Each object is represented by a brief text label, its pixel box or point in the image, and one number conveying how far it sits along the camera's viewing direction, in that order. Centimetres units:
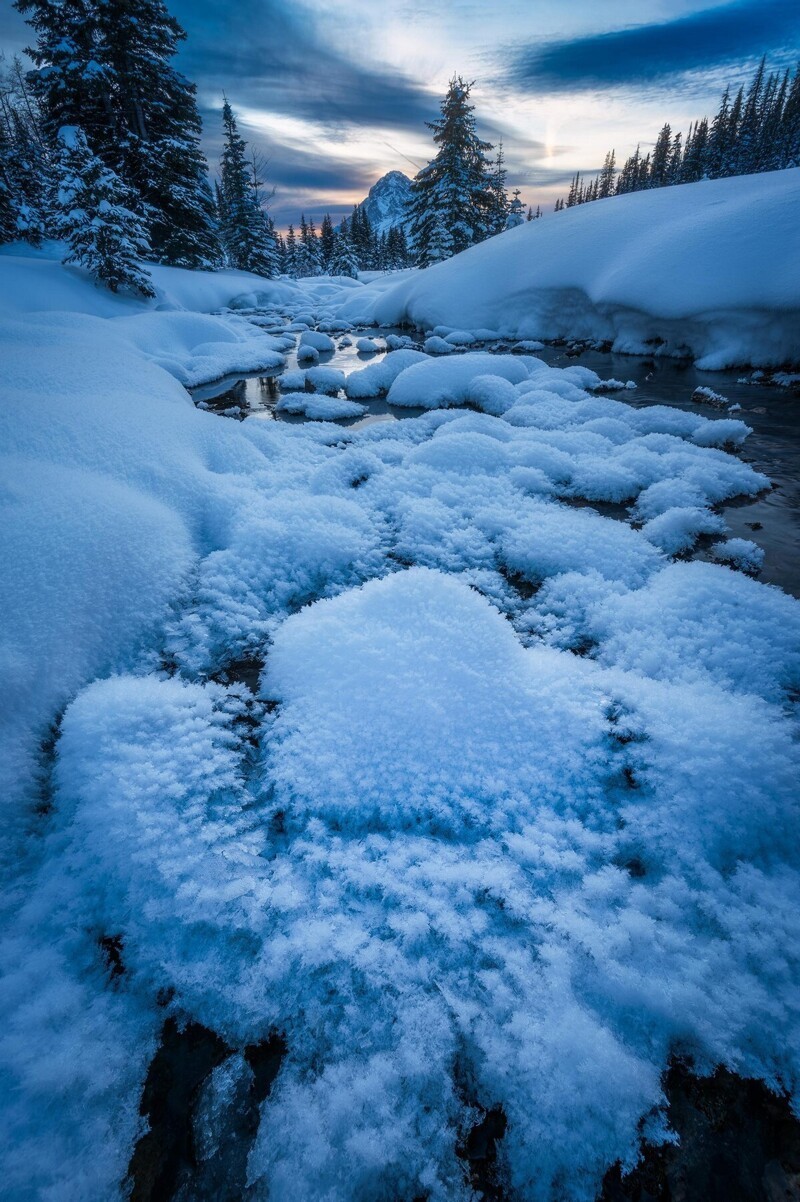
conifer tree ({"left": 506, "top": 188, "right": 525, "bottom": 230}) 3550
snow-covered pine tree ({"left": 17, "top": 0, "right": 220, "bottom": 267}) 1425
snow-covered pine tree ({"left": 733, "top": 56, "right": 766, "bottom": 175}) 3603
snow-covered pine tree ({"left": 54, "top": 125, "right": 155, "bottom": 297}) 1024
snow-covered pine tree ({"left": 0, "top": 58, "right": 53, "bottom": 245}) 1299
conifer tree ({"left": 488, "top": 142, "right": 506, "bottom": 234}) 2384
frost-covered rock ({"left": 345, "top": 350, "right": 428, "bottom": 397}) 700
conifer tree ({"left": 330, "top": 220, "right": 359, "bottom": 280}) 3759
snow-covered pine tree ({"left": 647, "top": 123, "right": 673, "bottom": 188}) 4456
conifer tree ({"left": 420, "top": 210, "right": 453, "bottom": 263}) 1802
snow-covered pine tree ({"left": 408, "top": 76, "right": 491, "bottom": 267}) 1752
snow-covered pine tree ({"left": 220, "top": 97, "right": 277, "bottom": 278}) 2517
